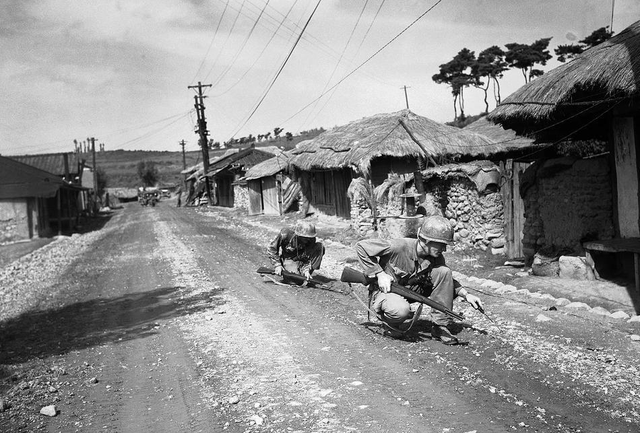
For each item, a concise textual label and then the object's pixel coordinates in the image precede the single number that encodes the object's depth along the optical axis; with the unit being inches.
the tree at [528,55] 1536.7
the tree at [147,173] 3961.6
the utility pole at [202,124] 1998.0
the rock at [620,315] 282.7
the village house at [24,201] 1069.1
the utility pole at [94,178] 1989.3
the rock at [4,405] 192.5
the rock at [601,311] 291.4
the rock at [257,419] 168.1
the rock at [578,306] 304.8
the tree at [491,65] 1862.7
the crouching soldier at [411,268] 230.6
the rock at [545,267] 385.7
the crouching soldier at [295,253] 389.1
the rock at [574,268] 361.1
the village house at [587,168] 337.4
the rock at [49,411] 186.9
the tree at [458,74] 2004.2
